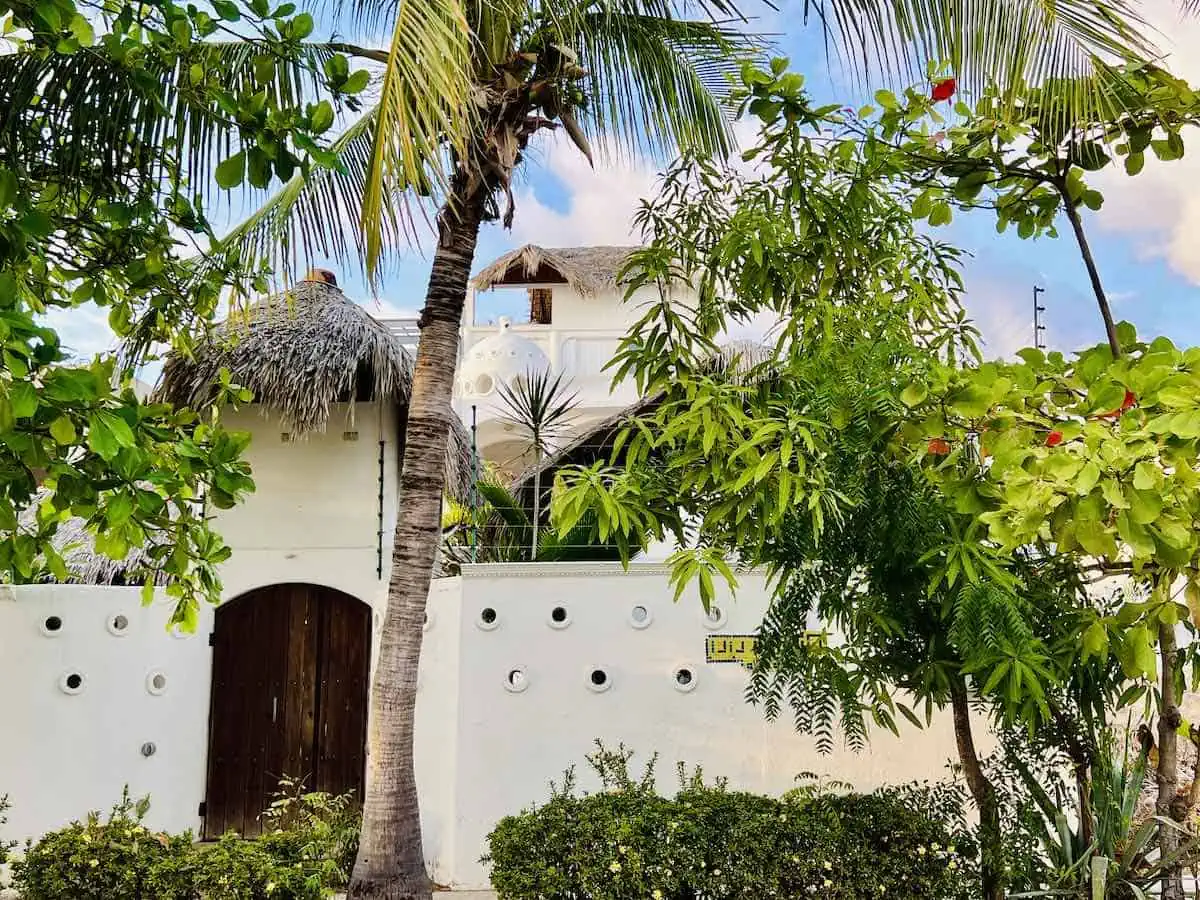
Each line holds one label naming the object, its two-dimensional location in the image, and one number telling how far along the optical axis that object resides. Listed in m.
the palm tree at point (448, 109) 3.76
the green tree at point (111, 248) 2.32
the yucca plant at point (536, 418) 7.59
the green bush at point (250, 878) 4.98
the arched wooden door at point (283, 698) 7.47
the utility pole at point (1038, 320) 9.57
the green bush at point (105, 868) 5.09
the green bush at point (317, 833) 5.28
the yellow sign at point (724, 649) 6.40
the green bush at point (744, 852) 4.57
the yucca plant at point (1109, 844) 3.66
